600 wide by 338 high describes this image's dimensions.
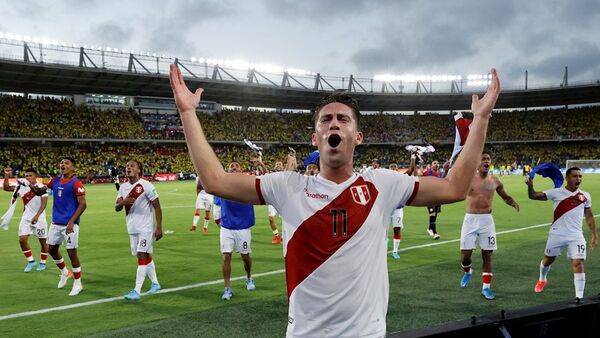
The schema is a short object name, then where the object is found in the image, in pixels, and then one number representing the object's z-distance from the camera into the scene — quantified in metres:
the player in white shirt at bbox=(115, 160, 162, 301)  7.72
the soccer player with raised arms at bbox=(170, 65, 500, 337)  2.00
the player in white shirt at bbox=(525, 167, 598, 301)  7.15
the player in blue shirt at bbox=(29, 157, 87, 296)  8.23
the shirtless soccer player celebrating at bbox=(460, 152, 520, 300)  7.60
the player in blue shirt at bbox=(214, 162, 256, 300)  7.78
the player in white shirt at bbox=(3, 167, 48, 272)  9.62
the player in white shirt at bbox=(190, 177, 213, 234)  15.27
